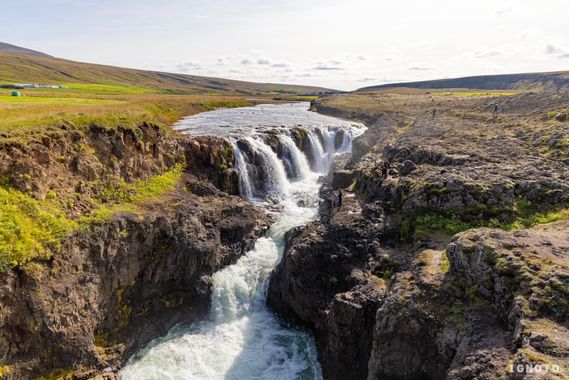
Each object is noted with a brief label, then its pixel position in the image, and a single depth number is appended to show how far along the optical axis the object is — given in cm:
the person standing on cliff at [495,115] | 3866
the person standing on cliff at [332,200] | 2725
